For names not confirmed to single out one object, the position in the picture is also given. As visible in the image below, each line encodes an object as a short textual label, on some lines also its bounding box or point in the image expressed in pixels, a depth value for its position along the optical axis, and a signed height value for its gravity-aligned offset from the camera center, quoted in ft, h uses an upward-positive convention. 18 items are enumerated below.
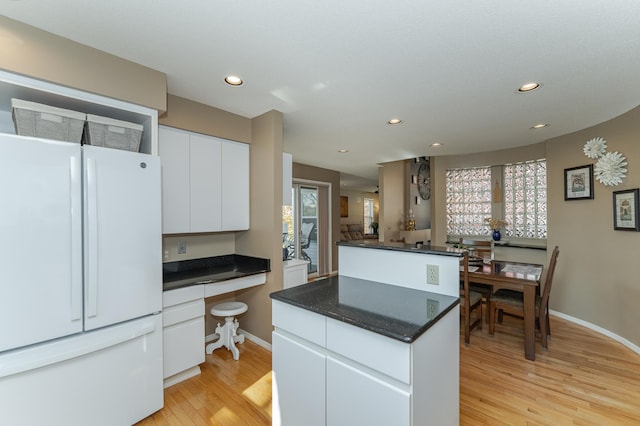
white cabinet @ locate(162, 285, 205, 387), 7.29 -3.29
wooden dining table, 8.72 -2.37
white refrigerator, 4.74 -1.33
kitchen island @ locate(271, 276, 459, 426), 3.86 -2.35
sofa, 27.18 -2.01
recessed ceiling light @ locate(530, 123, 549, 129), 10.80 +3.45
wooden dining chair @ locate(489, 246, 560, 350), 9.09 -3.28
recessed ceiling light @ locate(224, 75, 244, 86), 7.11 +3.60
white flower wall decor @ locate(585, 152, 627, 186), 9.90 +1.57
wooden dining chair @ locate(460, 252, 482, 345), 9.44 -3.24
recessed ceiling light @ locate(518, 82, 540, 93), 7.44 +3.48
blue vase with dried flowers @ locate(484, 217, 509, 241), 15.20 -0.77
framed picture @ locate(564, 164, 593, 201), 11.23 +1.19
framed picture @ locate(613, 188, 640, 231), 9.31 -0.01
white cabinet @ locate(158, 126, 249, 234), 8.19 +1.07
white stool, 8.94 -3.88
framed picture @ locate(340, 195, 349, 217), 28.63 +0.69
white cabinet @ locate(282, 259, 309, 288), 10.07 -2.24
